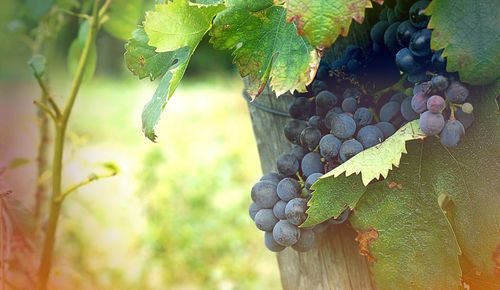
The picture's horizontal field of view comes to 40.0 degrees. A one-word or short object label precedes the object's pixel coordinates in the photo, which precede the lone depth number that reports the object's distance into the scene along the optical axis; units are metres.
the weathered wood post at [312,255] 0.87
